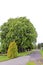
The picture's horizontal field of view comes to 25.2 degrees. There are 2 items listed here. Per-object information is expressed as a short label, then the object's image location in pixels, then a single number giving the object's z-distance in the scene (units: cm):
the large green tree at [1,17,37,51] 2515
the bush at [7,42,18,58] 1808
